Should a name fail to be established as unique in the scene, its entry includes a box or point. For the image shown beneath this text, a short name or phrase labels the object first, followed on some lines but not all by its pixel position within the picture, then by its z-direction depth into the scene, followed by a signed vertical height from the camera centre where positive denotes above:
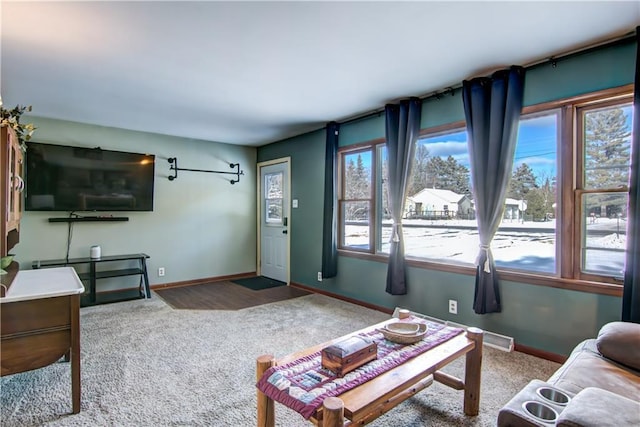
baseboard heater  2.81 -1.10
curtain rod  2.29 +1.22
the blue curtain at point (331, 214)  4.43 -0.01
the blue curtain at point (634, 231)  2.16 -0.10
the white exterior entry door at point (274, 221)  5.45 -0.14
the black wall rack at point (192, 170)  5.12 +0.69
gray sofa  1.04 -0.74
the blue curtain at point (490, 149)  2.77 +0.56
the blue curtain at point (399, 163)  3.52 +0.55
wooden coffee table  1.28 -0.75
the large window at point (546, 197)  2.44 +0.16
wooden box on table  1.52 -0.67
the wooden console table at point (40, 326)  1.76 -0.64
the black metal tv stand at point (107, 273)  4.06 -0.80
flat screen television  4.06 +0.42
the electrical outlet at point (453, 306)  3.23 -0.90
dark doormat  5.13 -1.14
